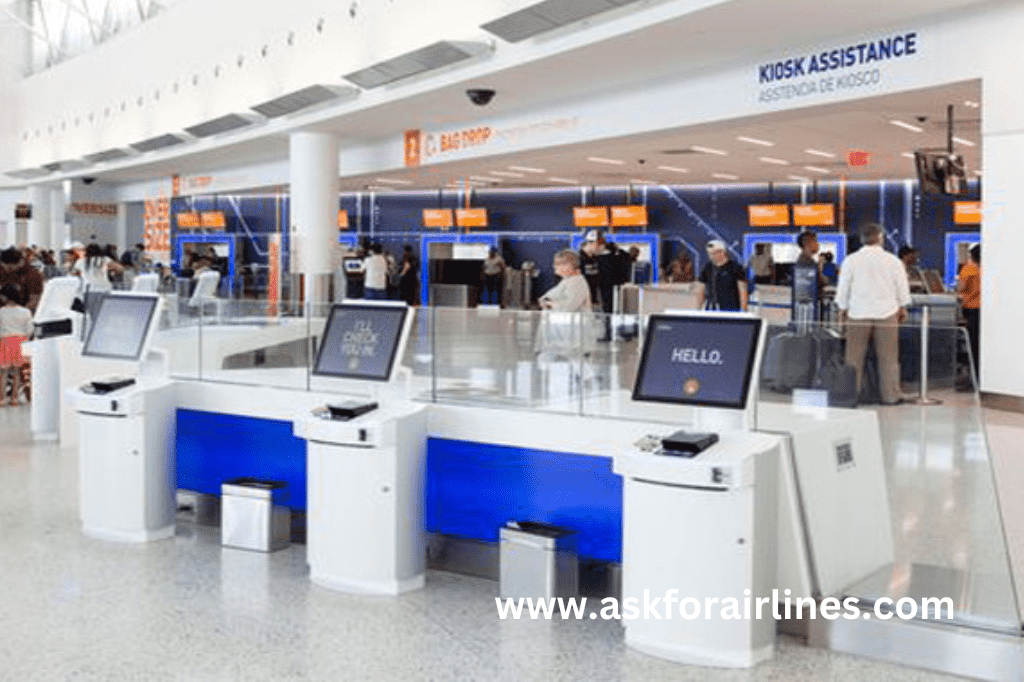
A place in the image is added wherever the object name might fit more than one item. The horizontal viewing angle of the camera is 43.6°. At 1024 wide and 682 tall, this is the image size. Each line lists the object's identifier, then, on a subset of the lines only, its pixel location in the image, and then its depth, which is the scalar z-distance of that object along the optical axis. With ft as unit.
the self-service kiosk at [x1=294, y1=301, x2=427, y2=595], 19.08
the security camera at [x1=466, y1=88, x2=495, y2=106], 51.26
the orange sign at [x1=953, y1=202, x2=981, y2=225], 82.43
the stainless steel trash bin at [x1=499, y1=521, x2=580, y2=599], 18.53
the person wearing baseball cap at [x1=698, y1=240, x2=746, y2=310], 46.37
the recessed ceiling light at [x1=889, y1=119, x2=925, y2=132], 52.45
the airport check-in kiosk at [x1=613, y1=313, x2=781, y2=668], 15.56
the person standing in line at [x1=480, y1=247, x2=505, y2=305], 90.48
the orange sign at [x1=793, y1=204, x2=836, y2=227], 88.28
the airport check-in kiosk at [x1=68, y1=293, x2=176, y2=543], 22.71
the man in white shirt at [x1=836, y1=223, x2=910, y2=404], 38.27
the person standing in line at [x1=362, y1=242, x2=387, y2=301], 67.00
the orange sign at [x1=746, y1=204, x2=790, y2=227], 90.02
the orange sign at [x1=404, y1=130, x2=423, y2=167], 66.59
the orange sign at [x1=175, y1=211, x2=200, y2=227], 127.95
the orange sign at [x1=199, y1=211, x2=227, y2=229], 126.11
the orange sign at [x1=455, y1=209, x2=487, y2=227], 106.83
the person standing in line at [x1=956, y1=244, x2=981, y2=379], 47.70
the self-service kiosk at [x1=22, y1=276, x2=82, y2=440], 36.73
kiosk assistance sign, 38.11
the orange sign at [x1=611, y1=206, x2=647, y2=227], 97.76
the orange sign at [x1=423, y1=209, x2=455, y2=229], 109.40
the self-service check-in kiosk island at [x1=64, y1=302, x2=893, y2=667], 15.79
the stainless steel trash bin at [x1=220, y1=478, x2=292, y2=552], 22.15
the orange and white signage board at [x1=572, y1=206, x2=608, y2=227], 99.50
